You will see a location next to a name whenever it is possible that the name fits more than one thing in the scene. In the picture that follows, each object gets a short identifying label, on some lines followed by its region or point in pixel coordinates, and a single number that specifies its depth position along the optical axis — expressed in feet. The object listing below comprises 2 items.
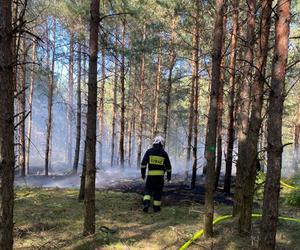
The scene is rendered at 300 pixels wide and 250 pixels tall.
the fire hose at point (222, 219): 23.53
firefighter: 31.48
